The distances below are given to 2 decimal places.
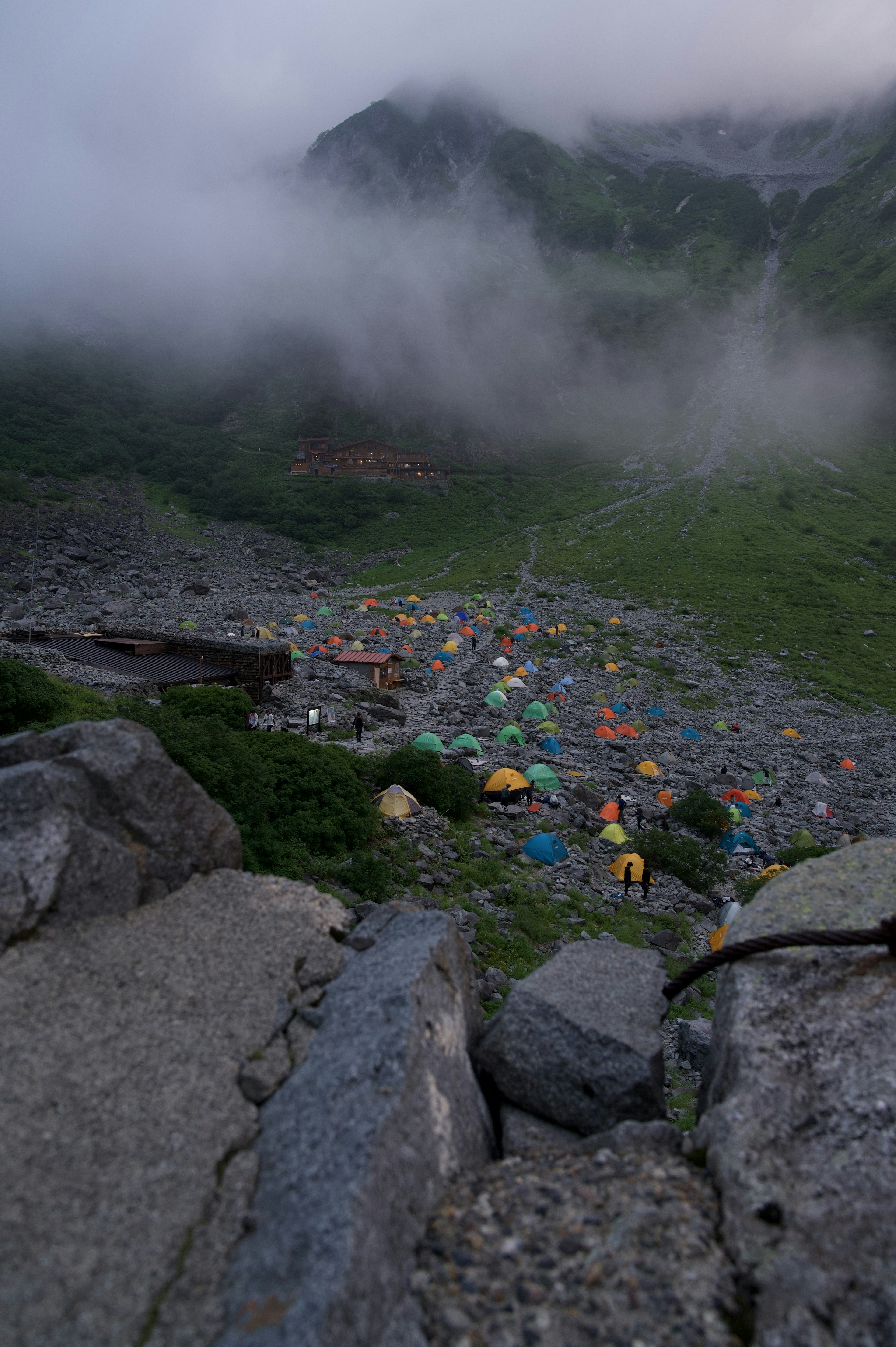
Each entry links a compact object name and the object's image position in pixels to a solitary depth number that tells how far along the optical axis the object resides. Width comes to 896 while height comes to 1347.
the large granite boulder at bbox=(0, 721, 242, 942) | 4.66
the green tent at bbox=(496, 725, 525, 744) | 27.94
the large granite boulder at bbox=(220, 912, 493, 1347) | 3.14
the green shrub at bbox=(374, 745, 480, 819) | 18.38
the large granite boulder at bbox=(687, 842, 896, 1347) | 3.19
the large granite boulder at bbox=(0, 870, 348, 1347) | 3.12
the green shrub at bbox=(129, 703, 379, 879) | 12.19
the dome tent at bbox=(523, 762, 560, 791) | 23.38
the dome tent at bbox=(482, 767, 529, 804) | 21.66
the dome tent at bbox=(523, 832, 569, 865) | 17.83
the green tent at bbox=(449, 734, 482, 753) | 25.33
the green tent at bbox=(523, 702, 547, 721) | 31.89
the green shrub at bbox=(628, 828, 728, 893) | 18.98
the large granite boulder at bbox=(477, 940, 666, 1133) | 5.15
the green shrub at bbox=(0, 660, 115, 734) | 14.16
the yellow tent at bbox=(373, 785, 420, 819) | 16.75
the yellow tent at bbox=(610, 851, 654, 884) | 18.06
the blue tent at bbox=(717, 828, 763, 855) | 21.72
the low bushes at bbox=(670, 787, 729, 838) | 22.34
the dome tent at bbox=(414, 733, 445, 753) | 23.88
